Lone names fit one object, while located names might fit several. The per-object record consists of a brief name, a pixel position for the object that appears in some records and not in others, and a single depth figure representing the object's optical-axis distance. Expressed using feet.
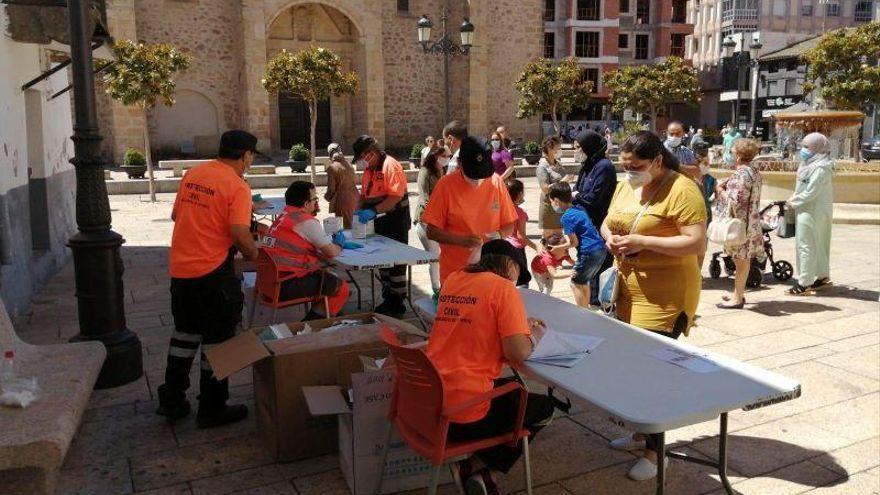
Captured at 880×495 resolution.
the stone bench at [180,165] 66.85
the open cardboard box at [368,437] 10.74
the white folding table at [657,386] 8.28
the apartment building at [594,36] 148.15
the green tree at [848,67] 87.10
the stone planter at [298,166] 70.85
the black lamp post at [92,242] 16.07
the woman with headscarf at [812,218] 23.61
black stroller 25.68
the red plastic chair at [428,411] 9.17
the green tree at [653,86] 99.25
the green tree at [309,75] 65.72
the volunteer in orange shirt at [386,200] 21.63
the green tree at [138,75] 49.19
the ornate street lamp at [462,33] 57.21
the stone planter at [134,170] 64.44
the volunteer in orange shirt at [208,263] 13.14
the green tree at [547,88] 95.61
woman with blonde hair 22.12
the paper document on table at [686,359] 9.74
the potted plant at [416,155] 79.41
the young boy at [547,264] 20.03
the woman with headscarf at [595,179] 19.89
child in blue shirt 18.56
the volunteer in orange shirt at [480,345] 9.48
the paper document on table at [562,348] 9.93
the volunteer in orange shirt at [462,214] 15.07
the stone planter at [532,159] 84.69
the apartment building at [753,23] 175.83
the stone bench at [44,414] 9.81
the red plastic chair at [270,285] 17.58
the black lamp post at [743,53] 65.57
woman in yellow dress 11.77
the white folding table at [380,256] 17.44
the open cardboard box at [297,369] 11.82
